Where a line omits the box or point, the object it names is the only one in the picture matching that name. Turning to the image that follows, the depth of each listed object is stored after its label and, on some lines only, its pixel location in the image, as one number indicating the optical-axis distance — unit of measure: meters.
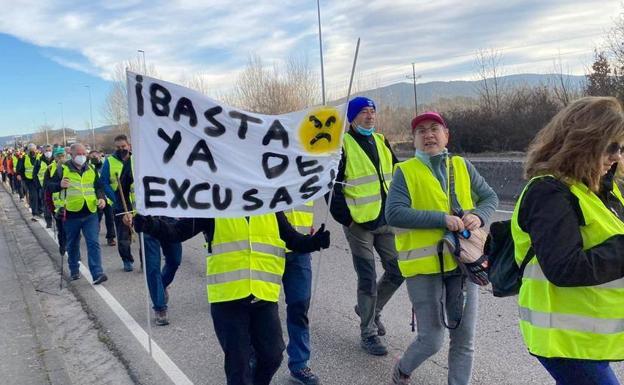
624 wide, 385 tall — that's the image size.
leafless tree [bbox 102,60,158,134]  50.52
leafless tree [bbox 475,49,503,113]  31.78
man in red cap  3.39
